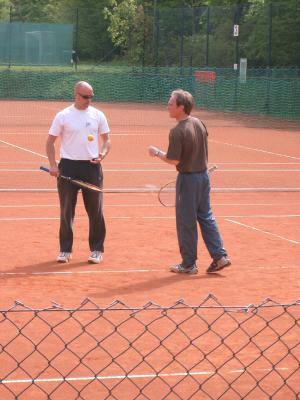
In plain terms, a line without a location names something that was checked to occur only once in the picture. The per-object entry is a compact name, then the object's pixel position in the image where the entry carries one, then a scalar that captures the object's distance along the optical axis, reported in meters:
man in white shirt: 11.59
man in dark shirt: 11.05
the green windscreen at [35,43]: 50.94
